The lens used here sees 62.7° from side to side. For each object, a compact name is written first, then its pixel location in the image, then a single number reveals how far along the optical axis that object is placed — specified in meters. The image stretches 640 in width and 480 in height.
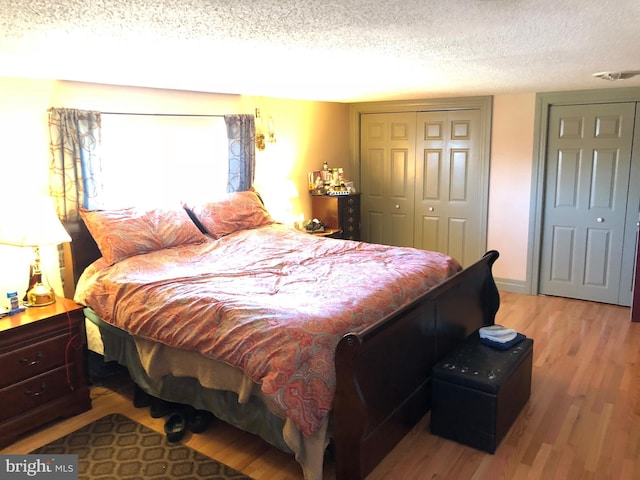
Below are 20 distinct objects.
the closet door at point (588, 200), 4.64
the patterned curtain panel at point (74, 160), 3.41
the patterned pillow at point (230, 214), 4.06
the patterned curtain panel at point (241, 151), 4.55
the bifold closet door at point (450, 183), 5.36
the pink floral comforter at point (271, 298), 2.30
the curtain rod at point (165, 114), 3.76
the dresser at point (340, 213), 5.34
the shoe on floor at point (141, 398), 3.16
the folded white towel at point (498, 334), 3.03
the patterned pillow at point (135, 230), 3.40
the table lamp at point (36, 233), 2.94
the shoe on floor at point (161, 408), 3.04
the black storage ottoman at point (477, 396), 2.61
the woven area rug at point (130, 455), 2.53
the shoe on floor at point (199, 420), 2.87
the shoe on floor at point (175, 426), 2.79
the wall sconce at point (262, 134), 4.85
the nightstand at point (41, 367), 2.76
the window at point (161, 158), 3.81
